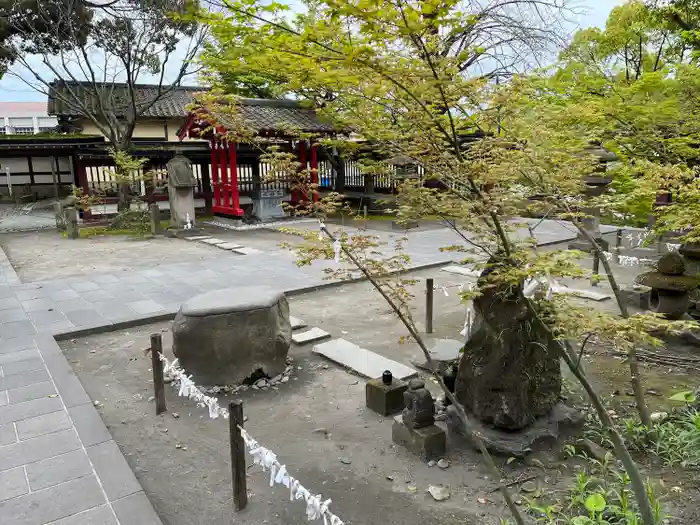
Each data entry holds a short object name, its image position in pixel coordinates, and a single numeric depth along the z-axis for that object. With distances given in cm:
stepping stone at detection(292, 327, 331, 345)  702
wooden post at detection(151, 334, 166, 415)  506
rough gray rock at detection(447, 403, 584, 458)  421
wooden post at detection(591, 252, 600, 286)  936
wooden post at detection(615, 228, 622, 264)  1142
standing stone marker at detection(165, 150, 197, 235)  1683
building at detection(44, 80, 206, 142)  2402
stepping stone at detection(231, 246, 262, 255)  1361
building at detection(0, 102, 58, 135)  4444
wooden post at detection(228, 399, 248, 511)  362
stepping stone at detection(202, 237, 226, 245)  1520
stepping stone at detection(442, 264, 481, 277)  1087
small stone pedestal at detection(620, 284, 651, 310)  822
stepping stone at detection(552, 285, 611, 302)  877
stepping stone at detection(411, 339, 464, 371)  591
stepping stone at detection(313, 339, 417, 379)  602
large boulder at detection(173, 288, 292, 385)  557
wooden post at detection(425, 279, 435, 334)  748
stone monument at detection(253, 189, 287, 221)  1920
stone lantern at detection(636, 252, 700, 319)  717
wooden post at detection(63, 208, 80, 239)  1634
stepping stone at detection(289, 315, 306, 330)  761
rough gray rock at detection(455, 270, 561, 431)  416
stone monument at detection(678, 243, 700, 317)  751
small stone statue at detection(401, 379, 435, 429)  434
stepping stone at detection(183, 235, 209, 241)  1592
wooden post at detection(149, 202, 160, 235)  1683
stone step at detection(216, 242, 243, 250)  1427
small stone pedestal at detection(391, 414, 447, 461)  427
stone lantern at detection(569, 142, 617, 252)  967
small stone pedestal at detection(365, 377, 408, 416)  504
